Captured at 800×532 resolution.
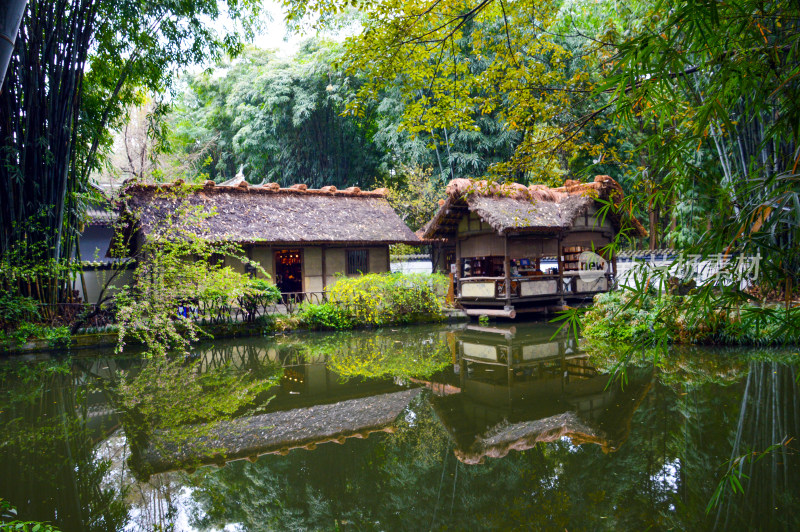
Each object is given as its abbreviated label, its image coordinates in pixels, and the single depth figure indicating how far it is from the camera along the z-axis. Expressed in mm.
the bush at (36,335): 9680
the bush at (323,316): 12961
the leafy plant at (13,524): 2494
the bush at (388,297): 13336
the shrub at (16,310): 9398
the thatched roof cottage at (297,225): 14367
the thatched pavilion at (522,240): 13930
